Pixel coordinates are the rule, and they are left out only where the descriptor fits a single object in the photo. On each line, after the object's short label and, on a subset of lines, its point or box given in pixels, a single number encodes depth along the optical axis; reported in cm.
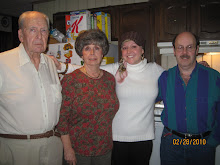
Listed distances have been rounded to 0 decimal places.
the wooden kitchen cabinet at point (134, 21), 250
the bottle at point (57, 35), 252
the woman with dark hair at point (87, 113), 120
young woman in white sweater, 138
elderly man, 107
